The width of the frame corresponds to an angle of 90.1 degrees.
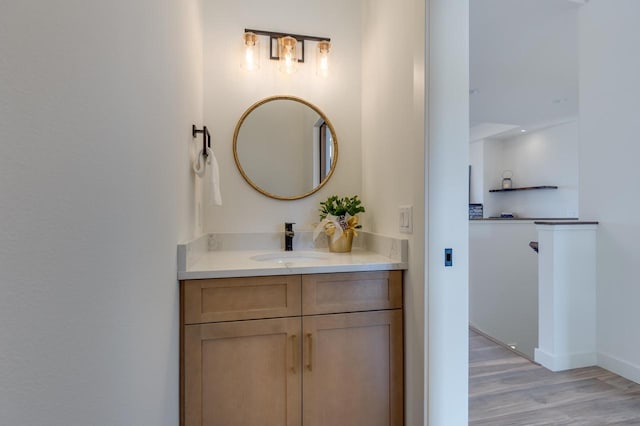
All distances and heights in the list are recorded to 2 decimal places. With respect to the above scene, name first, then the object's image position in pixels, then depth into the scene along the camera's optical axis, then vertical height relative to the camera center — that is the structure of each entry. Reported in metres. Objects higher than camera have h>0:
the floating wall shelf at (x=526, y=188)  5.44 +0.41
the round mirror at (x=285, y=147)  2.05 +0.42
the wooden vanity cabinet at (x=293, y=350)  1.33 -0.61
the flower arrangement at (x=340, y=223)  1.89 -0.07
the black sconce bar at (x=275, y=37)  2.04 +1.14
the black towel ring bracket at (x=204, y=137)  1.62 +0.40
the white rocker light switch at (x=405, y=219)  1.43 -0.03
